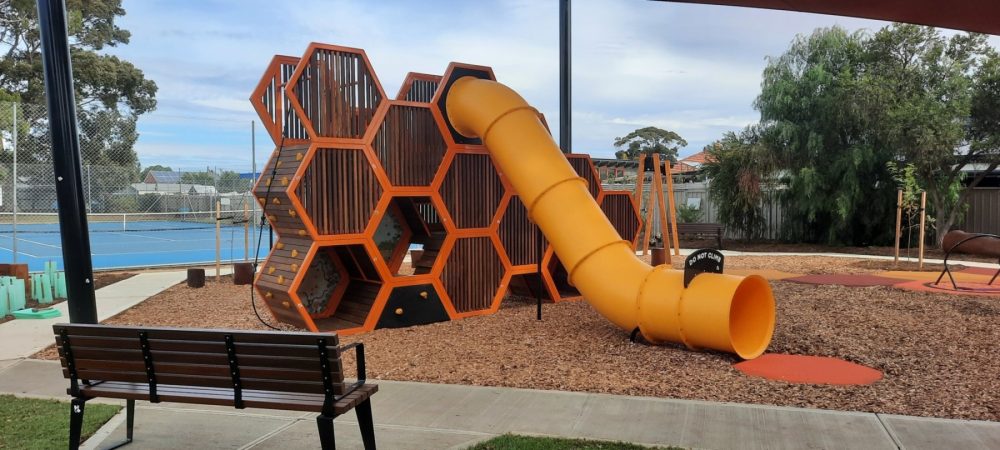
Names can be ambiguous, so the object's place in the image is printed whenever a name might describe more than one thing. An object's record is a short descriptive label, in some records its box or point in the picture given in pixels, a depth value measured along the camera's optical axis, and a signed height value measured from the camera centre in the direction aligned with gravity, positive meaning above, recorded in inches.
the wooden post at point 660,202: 580.4 +0.1
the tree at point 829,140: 778.8 +72.9
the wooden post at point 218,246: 490.6 -34.2
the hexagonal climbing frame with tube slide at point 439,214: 284.7 -7.5
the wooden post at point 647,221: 599.5 -17.7
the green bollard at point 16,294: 377.7 -52.0
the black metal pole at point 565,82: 497.7 +85.0
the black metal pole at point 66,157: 236.5 +13.4
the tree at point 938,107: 732.0 +102.2
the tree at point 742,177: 843.4 +31.9
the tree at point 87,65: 1106.1 +217.1
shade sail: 247.6 +69.9
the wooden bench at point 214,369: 155.4 -39.4
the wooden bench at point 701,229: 819.4 -30.9
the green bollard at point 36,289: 418.6 -54.3
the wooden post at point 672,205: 632.4 -2.9
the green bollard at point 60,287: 437.4 -55.4
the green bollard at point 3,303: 369.7 -55.3
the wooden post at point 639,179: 586.1 +19.7
